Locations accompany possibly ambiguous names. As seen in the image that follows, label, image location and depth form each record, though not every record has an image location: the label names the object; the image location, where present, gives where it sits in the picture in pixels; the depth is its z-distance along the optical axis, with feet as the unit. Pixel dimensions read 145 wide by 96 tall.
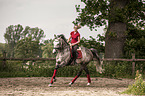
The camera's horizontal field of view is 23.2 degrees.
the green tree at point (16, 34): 444.28
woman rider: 54.72
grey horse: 53.39
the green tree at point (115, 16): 92.55
